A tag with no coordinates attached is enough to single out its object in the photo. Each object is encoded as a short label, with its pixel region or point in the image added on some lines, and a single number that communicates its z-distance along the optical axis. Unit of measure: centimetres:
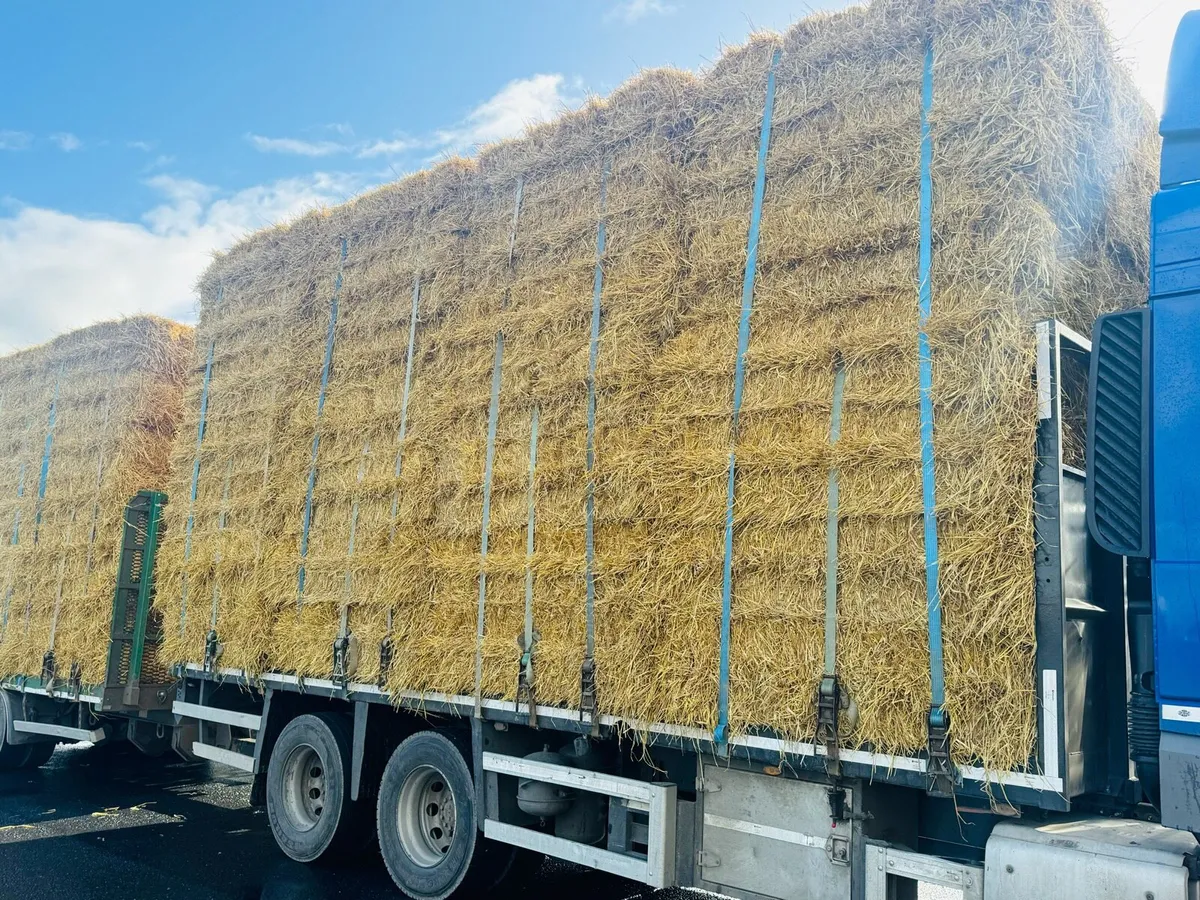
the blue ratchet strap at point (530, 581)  637
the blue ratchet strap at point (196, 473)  964
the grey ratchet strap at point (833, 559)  493
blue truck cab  398
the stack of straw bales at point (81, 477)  1107
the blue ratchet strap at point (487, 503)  672
